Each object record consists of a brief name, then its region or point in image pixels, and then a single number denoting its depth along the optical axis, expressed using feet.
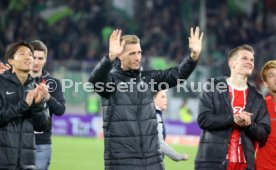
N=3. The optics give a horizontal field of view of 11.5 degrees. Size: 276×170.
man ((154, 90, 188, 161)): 47.02
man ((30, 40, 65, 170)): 52.34
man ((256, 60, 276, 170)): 45.22
